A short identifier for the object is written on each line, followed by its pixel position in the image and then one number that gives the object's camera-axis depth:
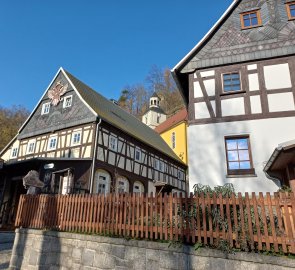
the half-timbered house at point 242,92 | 9.64
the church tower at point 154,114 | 47.34
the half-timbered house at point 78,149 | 15.15
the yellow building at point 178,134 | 31.09
